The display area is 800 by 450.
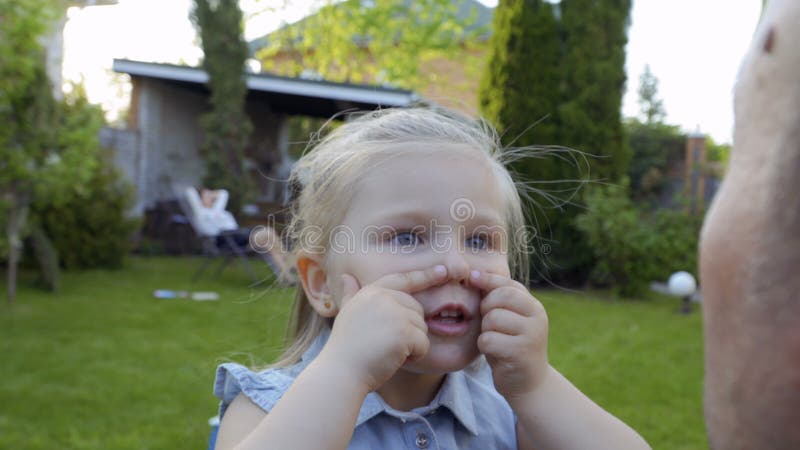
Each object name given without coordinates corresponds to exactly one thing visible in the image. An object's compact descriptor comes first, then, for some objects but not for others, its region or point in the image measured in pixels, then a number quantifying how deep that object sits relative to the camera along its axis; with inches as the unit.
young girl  46.3
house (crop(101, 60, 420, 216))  499.2
